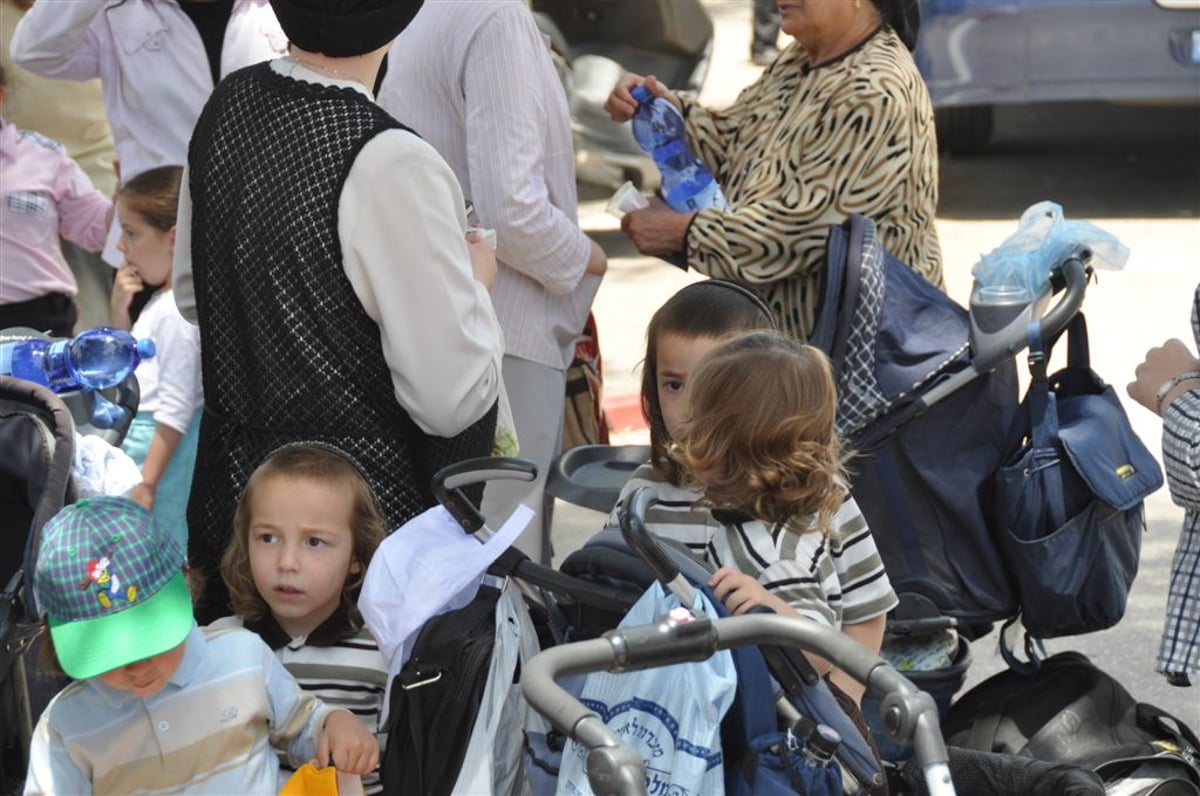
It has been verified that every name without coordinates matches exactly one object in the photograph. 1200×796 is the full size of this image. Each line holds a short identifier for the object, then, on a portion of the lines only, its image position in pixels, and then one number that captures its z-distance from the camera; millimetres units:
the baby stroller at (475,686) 5323
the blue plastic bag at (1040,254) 7466
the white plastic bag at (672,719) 4914
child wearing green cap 5302
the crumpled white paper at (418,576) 5452
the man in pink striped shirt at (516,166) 7839
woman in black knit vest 5618
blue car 17546
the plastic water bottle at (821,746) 4900
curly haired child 5596
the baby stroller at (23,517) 5822
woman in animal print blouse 7969
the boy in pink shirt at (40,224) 10273
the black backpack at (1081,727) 7014
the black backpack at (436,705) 5323
